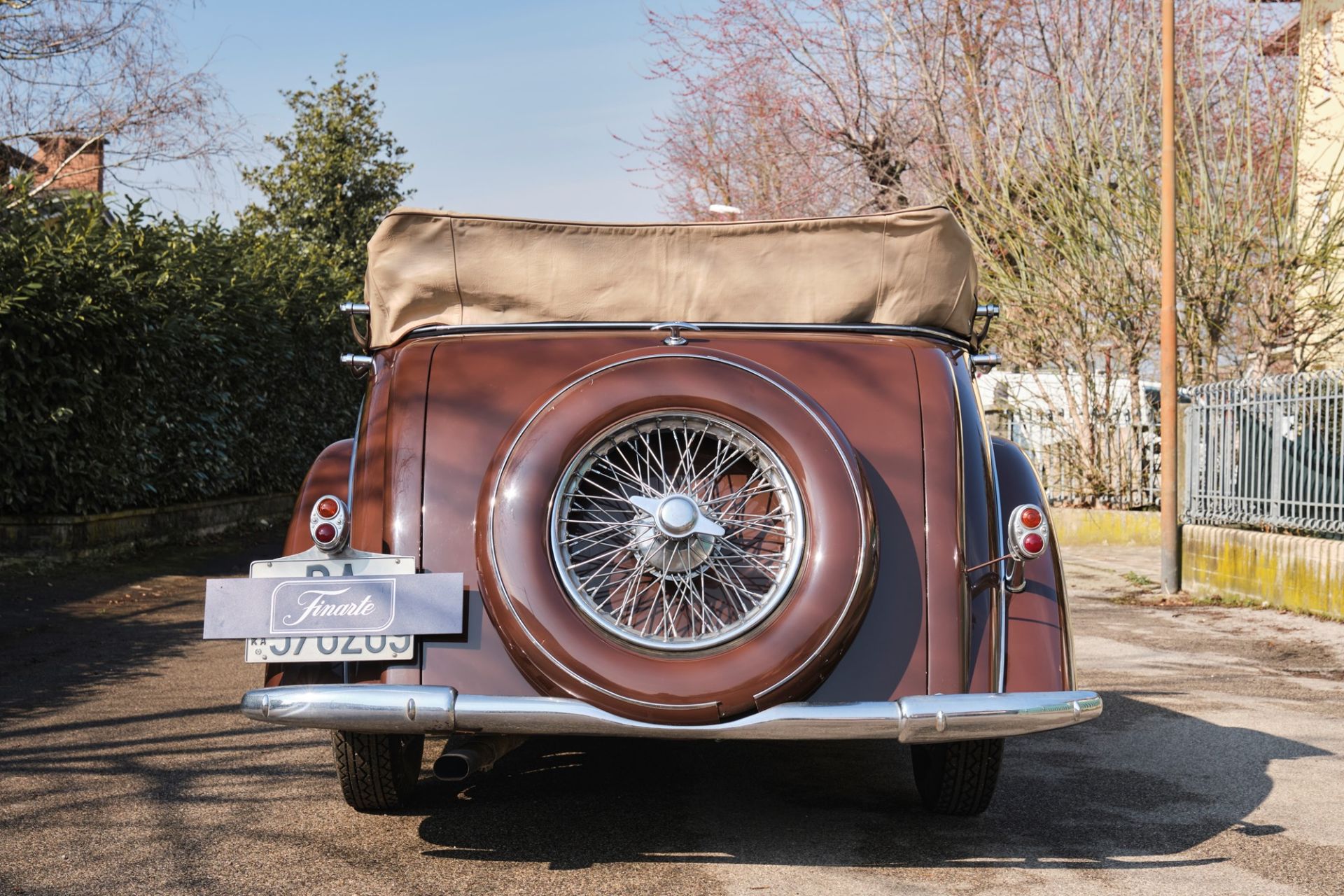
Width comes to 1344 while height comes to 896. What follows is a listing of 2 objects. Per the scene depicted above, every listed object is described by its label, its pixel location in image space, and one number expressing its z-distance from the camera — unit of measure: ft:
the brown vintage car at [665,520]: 12.45
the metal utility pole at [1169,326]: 41.63
